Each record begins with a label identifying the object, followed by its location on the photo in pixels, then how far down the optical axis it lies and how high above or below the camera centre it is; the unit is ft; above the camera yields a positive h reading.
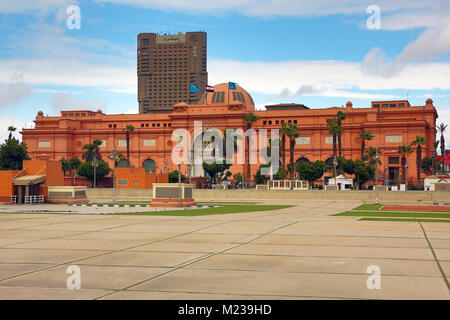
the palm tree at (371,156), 377.50 +15.48
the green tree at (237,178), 386.15 +0.33
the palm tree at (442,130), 377.40 +34.50
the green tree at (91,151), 421.14 +22.85
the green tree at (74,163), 433.48 +13.54
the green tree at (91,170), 374.63 +6.67
